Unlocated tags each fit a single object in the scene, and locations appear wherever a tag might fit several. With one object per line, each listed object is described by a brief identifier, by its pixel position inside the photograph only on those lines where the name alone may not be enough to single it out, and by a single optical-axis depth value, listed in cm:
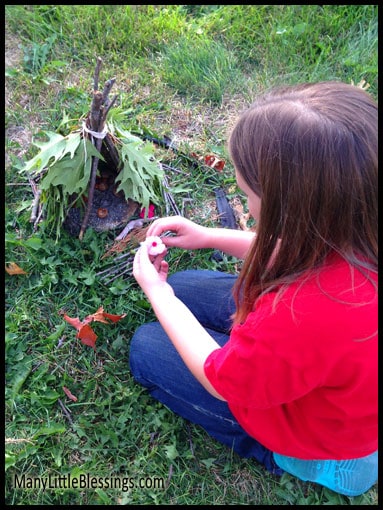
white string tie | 175
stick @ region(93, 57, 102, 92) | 150
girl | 106
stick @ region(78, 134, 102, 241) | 186
